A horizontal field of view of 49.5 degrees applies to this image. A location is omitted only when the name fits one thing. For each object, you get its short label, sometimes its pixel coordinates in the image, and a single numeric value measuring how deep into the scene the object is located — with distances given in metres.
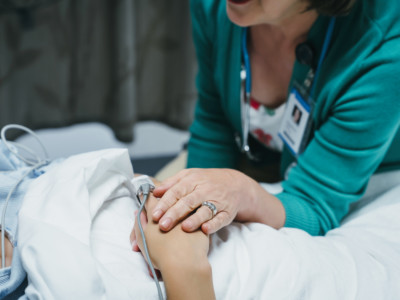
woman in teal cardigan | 0.74
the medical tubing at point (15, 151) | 0.77
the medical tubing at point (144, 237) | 0.57
